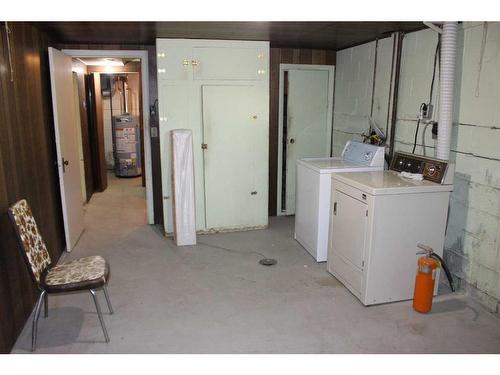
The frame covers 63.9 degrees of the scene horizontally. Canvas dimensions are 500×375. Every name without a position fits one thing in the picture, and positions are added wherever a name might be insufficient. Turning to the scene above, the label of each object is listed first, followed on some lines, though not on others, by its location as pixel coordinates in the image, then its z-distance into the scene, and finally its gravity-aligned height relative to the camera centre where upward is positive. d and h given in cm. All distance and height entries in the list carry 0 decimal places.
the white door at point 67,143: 387 -37
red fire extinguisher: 291 -122
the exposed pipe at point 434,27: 315 +64
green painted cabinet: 436 -14
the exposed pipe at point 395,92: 384 +17
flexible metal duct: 306 +18
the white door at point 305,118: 516 -12
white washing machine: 383 -74
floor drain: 390 -148
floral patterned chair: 246 -106
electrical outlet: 346 -1
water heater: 812 -71
